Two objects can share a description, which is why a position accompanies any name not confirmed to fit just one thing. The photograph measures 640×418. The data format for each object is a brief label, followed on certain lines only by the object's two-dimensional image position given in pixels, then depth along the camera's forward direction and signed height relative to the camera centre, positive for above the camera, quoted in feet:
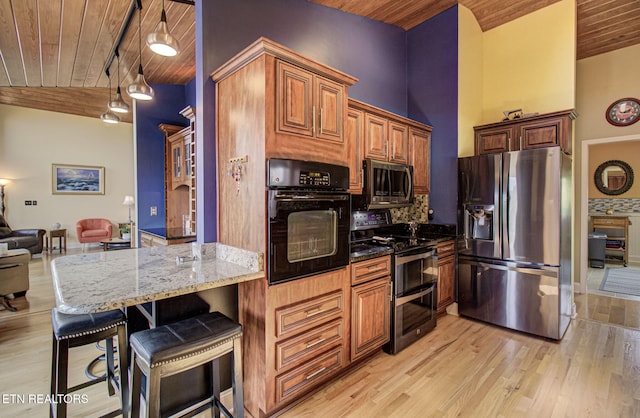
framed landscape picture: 24.62 +2.33
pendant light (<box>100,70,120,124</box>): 14.60 +4.38
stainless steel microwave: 9.56 +0.70
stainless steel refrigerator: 9.45 -1.24
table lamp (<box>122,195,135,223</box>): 24.64 +0.39
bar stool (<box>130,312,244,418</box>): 4.22 -2.23
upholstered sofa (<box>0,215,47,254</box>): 19.77 -2.13
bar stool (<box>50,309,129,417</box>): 5.28 -2.61
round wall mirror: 20.02 +1.81
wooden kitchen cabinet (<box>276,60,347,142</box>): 6.12 +2.28
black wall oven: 5.82 -0.29
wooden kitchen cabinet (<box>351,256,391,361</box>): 7.61 -2.74
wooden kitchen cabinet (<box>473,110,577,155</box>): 10.53 +2.71
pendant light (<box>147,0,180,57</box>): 7.21 +4.11
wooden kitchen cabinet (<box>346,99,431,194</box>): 9.07 +2.24
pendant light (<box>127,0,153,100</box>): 10.12 +4.06
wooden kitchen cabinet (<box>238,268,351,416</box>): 5.92 -2.87
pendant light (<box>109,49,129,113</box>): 12.39 +4.28
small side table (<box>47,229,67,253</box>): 23.40 -2.47
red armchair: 24.36 -2.04
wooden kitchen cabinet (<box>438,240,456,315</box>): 11.02 -2.69
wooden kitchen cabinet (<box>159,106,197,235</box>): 12.85 +1.47
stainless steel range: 8.67 -2.26
